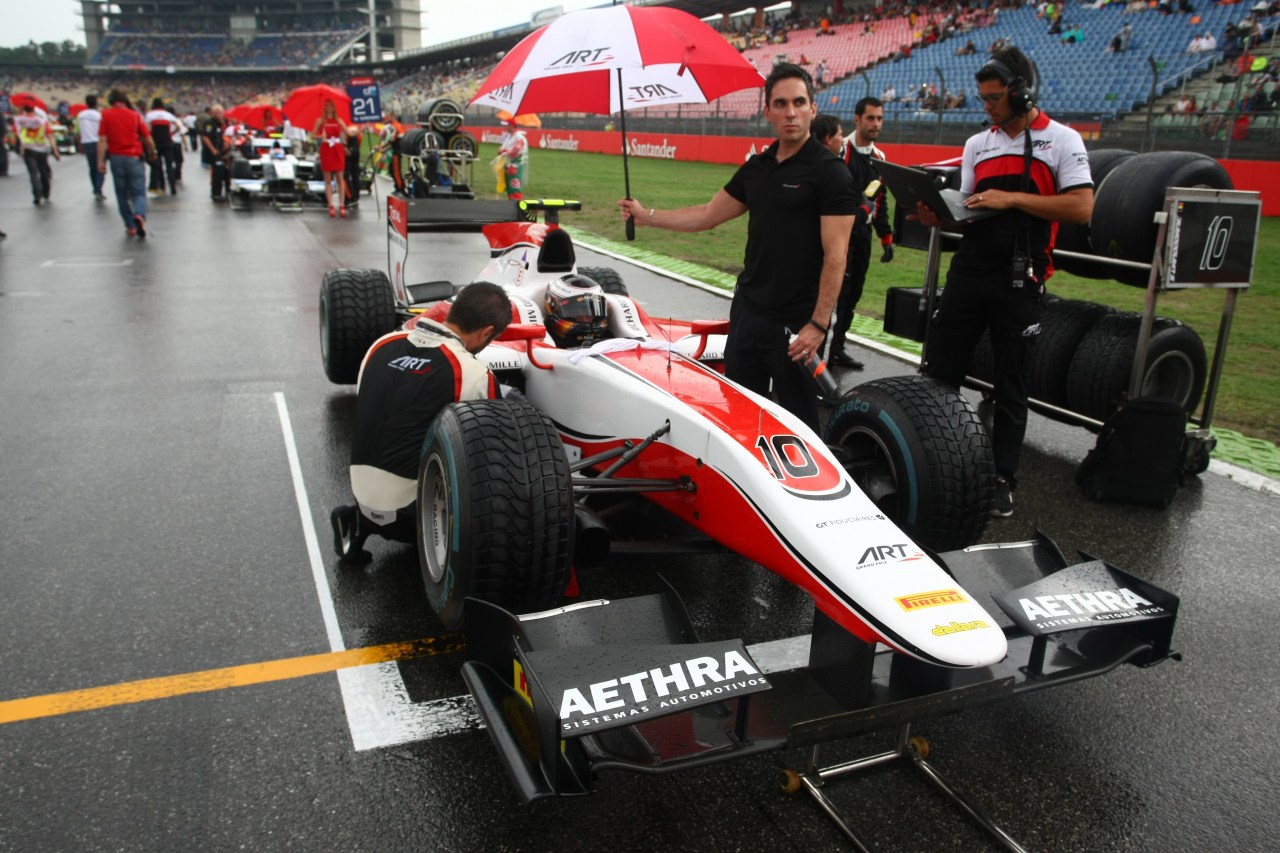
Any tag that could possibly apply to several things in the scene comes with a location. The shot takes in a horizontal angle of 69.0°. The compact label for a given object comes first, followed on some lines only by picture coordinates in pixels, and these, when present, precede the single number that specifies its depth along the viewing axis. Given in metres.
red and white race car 2.75
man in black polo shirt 3.79
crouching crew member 3.73
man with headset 4.36
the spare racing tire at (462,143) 13.93
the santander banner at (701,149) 18.11
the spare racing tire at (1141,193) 5.09
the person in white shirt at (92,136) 17.36
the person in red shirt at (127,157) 13.68
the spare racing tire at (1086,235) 5.58
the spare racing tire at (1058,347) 5.73
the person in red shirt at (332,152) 17.41
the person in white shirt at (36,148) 17.69
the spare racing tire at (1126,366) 5.46
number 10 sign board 4.88
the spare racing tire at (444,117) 13.52
